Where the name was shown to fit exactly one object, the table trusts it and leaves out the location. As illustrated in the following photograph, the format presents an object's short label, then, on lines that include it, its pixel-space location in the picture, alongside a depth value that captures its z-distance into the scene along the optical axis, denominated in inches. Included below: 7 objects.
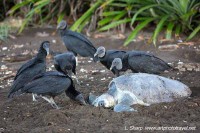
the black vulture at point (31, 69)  478.6
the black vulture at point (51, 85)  446.0
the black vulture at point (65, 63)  523.2
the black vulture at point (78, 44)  600.7
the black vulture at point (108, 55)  547.8
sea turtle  457.1
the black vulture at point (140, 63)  518.3
